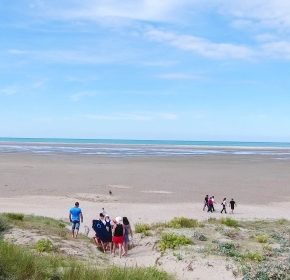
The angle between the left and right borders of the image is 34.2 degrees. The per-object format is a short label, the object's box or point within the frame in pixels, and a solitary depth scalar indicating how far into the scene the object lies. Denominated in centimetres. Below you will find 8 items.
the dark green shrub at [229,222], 1861
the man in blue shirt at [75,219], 1636
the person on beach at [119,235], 1436
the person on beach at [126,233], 1494
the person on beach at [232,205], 2589
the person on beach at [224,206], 2575
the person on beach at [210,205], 2570
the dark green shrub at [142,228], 1719
